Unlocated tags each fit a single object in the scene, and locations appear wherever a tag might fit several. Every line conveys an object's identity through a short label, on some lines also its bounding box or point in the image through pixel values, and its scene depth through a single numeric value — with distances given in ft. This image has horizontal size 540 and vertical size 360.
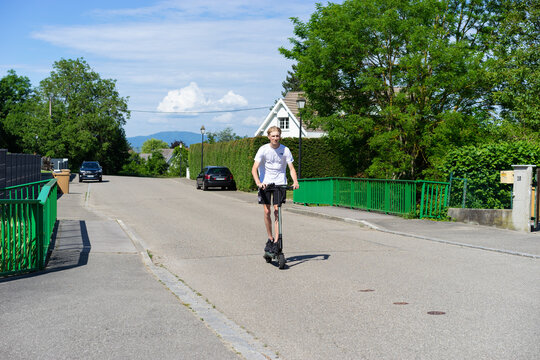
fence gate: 50.11
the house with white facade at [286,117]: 177.71
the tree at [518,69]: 67.46
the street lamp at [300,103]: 79.06
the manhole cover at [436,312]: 17.83
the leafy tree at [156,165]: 336.33
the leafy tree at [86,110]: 228.63
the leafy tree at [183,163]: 217.77
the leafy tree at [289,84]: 279.28
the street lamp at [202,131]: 144.67
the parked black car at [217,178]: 111.96
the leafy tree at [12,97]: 261.65
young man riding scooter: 26.81
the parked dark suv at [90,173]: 136.05
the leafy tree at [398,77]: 65.10
